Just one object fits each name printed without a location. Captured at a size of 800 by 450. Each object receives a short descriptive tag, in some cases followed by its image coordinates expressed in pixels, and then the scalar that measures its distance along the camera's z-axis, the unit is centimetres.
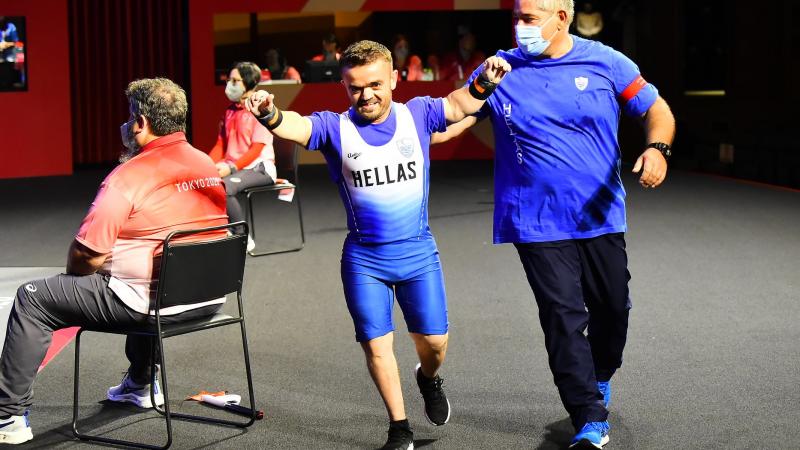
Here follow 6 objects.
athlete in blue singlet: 344
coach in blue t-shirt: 354
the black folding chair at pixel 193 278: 359
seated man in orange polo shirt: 361
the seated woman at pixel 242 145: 735
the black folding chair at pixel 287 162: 770
